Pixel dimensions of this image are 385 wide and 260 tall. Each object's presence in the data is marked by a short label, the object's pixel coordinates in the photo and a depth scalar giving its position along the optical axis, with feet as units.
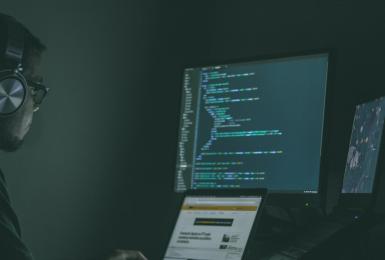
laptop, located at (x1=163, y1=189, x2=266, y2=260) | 6.65
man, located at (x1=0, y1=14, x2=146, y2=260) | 6.45
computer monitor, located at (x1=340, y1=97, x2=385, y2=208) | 6.47
